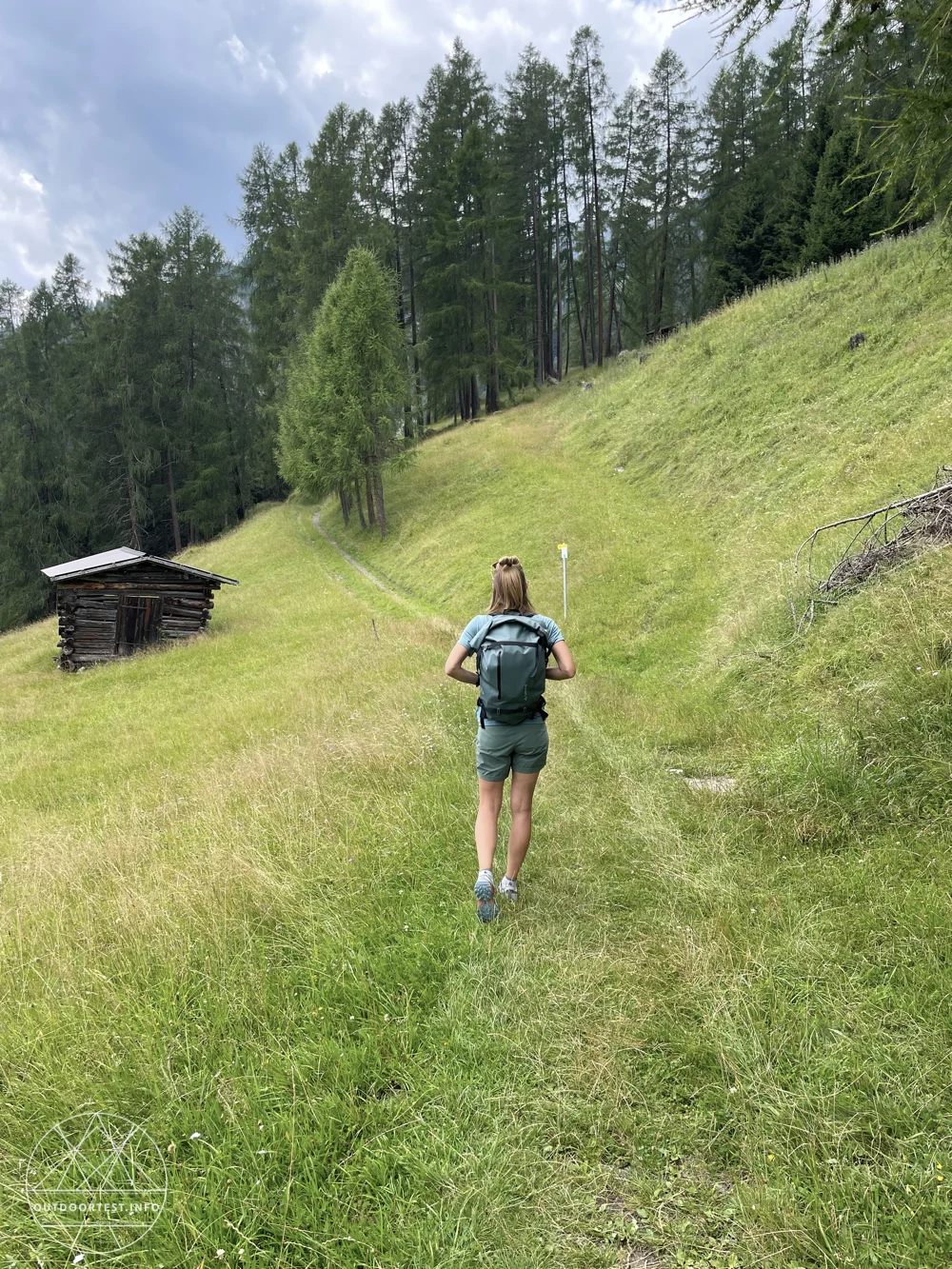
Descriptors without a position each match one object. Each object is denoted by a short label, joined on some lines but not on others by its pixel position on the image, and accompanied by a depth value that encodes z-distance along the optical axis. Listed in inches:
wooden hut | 812.6
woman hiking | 161.3
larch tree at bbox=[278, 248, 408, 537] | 1077.8
